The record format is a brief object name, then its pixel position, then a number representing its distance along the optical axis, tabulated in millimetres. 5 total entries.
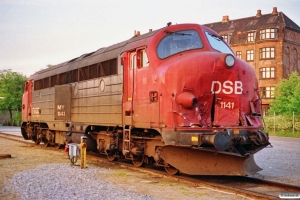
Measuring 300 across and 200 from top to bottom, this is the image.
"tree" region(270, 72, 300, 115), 35969
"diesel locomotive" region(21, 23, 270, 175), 9945
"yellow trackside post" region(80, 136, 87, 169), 12656
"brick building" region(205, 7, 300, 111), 53125
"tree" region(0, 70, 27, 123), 58406
